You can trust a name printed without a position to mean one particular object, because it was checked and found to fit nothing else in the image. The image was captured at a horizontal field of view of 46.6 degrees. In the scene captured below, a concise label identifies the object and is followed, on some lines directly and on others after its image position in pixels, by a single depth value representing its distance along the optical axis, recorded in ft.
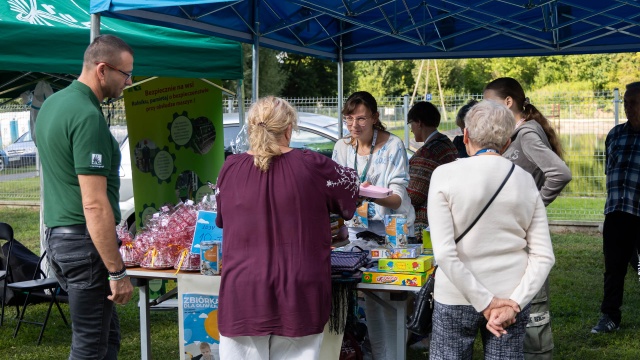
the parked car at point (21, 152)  41.96
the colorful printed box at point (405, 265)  10.98
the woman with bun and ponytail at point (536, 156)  11.51
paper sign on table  11.80
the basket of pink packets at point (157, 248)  12.28
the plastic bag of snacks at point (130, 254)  12.58
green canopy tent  15.16
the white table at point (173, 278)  11.07
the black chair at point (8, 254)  18.47
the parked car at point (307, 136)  26.54
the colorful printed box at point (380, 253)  11.42
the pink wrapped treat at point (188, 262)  12.03
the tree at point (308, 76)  117.39
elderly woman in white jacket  8.49
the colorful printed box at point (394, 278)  10.93
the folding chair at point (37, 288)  17.44
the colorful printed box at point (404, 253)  11.25
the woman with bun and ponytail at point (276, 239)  9.22
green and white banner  18.78
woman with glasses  13.48
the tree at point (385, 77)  116.67
